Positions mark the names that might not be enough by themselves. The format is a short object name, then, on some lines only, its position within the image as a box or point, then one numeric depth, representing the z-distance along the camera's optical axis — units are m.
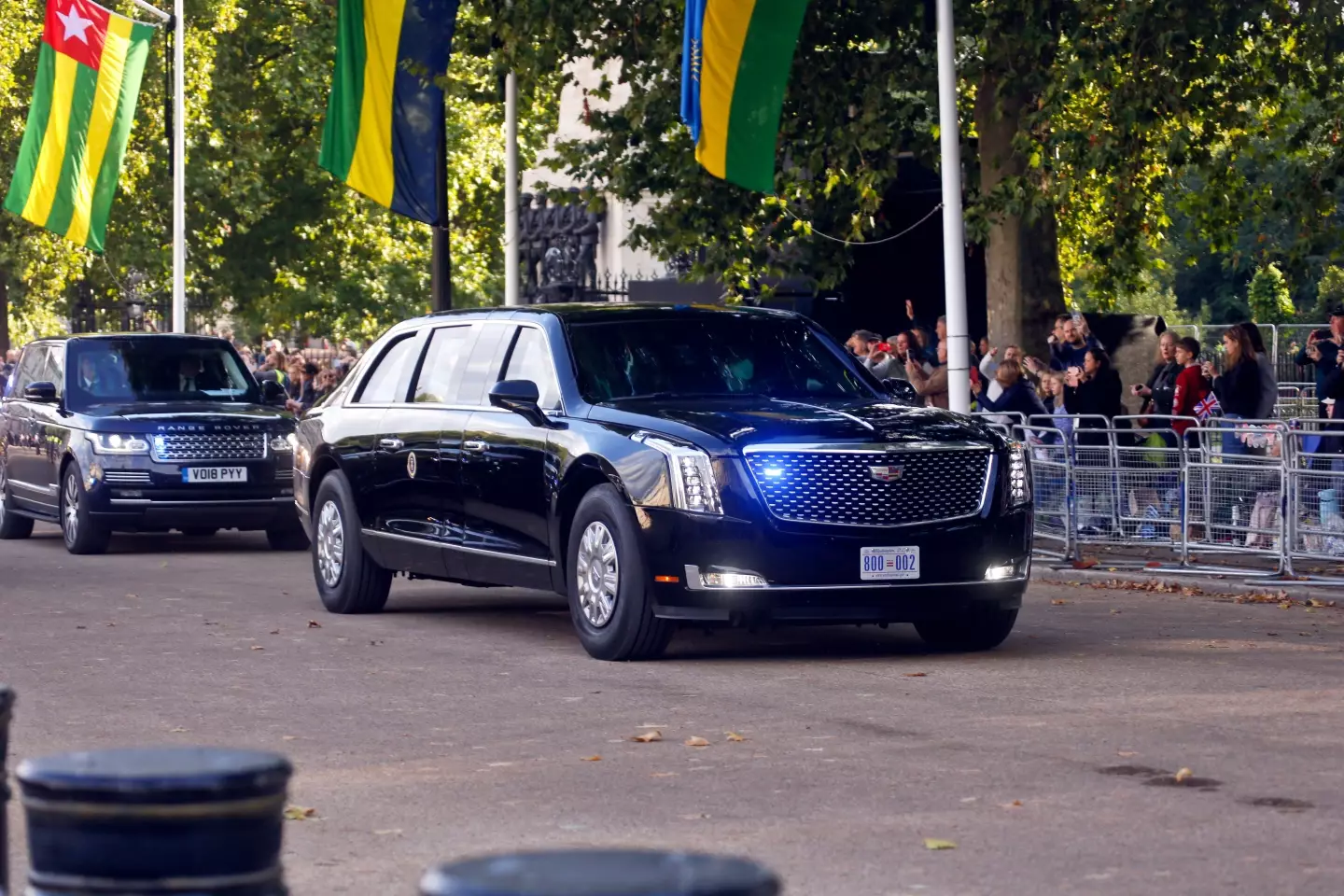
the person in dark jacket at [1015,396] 18.86
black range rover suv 19.70
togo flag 31.61
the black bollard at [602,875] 2.96
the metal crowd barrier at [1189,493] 15.56
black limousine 11.09
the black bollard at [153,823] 3.55
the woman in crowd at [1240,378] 18.12
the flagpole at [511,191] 26.38
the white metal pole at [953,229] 18.84
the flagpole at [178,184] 38.41
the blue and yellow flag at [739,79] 19.02
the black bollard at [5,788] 4.33
